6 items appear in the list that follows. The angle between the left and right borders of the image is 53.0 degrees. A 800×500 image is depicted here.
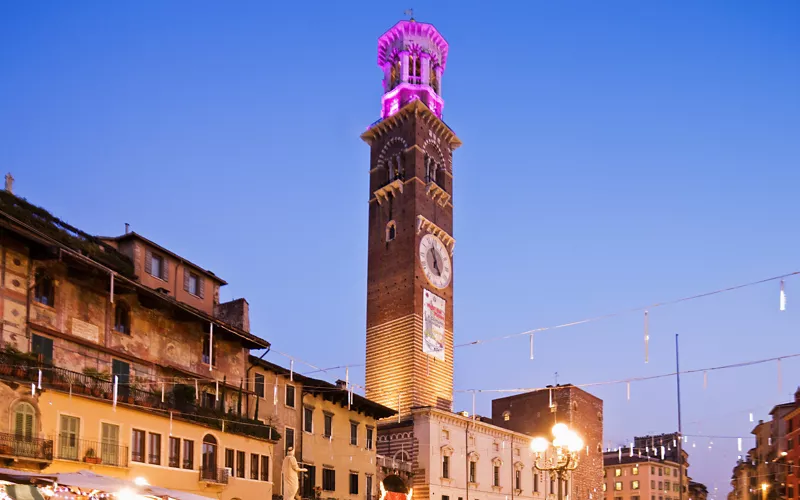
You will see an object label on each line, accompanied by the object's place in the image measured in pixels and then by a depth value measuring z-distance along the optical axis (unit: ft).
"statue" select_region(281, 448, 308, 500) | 70.38
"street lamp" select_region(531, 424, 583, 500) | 78.95
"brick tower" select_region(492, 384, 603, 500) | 241.96
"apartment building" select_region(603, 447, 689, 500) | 367.45
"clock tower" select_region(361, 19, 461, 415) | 198.70
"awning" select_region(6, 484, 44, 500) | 52.65
